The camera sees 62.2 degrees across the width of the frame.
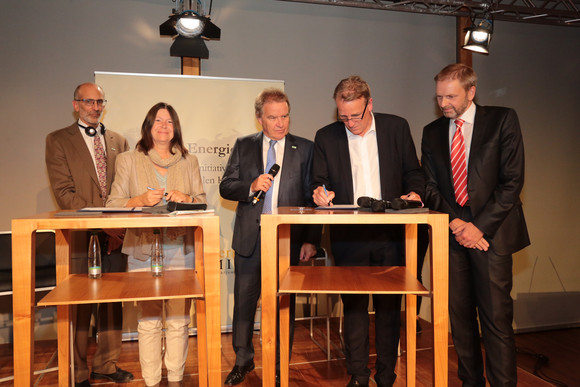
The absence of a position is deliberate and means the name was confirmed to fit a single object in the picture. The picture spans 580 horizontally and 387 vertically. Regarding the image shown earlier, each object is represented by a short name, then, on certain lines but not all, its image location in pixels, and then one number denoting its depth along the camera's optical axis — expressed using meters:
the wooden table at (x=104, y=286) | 2.00
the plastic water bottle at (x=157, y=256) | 2.47
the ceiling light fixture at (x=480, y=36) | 4.69
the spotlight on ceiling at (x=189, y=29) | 3.99
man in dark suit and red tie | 2.58
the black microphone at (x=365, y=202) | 2.27
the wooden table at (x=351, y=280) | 2.10
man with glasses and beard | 3.14
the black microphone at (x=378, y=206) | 2.12
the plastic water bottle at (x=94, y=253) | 2.48
